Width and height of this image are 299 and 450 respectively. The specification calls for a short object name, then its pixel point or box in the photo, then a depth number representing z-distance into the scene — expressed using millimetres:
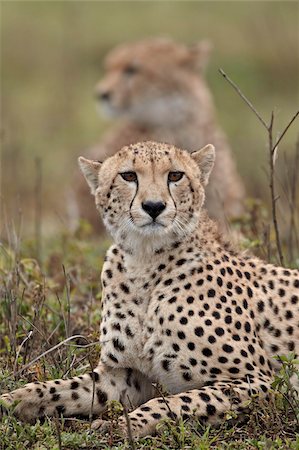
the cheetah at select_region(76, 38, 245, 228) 18594
